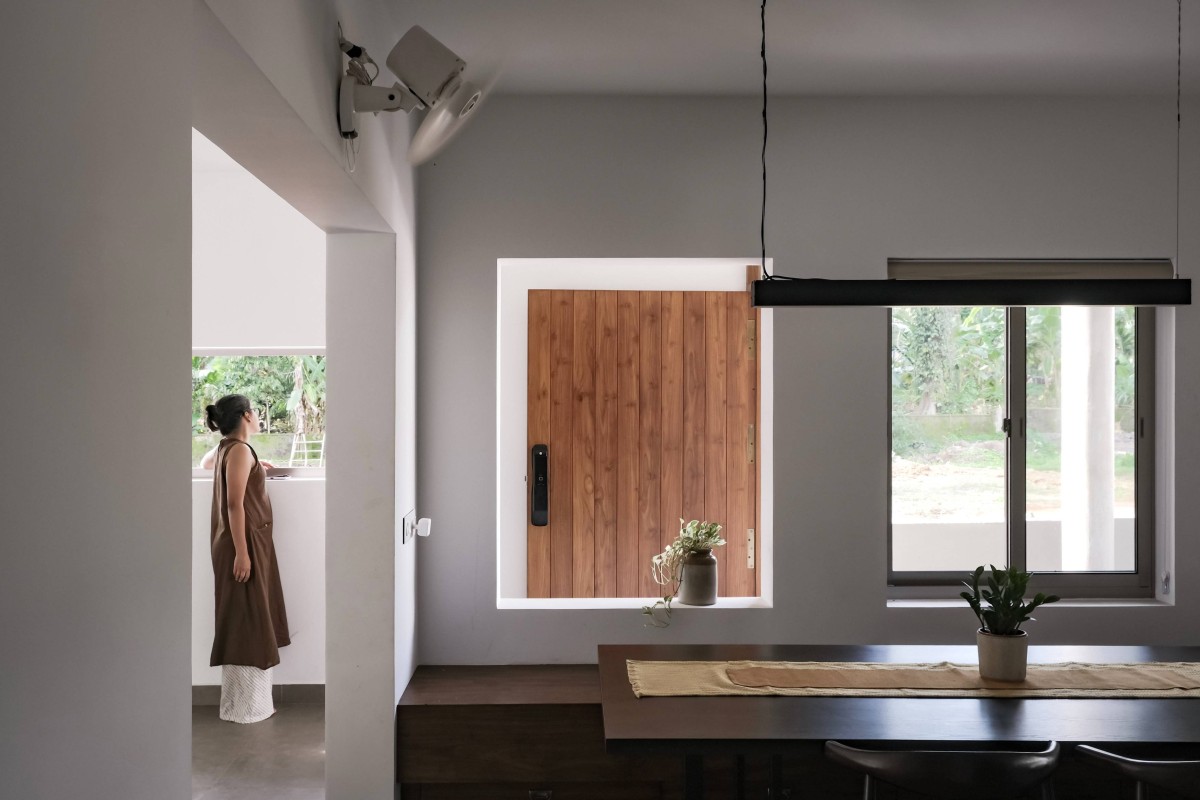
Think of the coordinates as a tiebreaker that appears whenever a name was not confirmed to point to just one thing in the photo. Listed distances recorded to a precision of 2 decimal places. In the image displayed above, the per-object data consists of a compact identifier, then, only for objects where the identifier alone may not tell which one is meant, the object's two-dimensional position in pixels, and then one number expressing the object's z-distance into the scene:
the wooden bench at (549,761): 3.16
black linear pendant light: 2.53
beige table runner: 2.41
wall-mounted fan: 2.26
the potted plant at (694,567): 3.60
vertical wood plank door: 4.12
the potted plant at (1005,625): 2.49
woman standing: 4.11
